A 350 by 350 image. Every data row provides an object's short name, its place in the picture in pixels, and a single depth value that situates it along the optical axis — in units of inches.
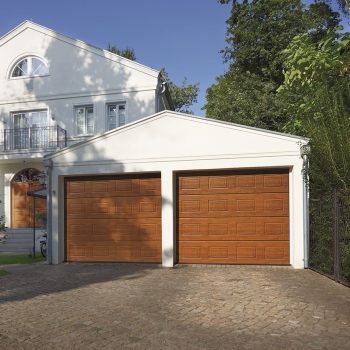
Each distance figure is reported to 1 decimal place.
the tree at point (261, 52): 772.0
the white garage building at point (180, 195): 377.1
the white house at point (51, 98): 643.5
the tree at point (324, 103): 309.0
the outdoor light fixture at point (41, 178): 651.5
